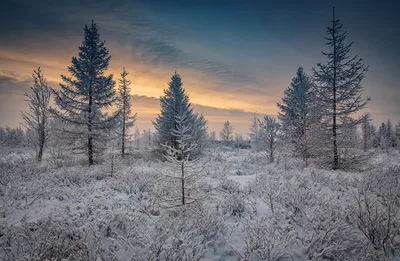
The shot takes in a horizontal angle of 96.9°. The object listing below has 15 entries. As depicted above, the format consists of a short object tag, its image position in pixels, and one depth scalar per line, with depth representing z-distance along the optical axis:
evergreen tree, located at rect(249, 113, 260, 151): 37.75
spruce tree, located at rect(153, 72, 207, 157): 18.42
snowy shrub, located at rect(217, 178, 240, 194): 7.36
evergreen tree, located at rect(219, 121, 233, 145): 58.78
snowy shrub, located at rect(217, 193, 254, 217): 5.40
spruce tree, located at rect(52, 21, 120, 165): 13.80
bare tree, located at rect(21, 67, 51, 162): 15.26
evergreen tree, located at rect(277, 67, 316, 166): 17.81
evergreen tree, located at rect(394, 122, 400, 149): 47.03
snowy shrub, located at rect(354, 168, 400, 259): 3.54
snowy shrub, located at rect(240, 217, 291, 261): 3.45
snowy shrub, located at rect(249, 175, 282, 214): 6.14
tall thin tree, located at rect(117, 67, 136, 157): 22.24
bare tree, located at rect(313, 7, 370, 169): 13.16
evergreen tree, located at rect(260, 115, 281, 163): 17.03
